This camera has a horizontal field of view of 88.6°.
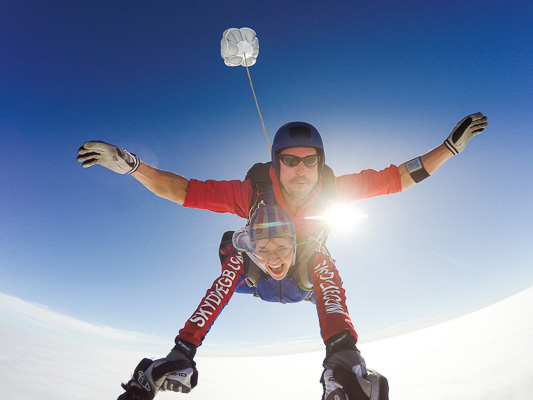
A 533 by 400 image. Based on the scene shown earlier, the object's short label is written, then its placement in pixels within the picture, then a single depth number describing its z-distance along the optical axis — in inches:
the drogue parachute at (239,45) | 190.2
